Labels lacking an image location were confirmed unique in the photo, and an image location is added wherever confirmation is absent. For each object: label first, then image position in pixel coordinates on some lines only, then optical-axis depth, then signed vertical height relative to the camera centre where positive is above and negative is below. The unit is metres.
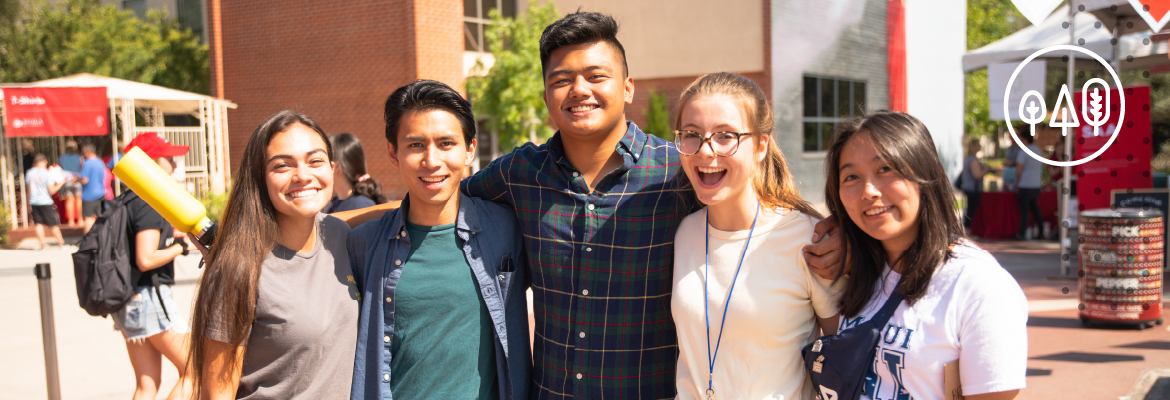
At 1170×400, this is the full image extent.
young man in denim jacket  2.53 -0.43
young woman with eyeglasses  2.23 -0.38
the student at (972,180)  13.33 -0.62
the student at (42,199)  14.25 -0.62
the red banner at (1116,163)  8.57 -0.25
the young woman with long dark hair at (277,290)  2.33 -0.41
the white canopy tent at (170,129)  15.57 +0.70
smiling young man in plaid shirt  2.56 -0.26
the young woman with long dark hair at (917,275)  1.89 -0.35
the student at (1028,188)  12.20 -0.72
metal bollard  4.71 -1.04
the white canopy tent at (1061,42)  10.48 +1.39
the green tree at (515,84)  15.47 +1.48
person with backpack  4.39 -0.81
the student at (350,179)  4.78 -0.13
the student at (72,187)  16.42 -0.47
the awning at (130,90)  15.41 +1.52
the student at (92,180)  14.12 -0.29
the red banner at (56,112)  14.62 +1.04
